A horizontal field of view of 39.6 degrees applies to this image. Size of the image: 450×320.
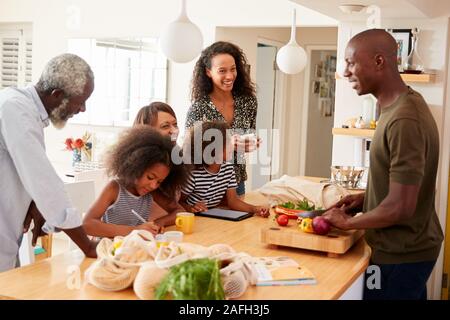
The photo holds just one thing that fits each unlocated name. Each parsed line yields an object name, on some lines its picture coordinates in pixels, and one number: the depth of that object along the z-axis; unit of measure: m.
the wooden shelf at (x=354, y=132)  4.09
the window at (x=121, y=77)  6.09
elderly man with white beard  1.95
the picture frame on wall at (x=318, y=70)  7.63
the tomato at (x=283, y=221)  2.38
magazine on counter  1.87
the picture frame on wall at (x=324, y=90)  7.81
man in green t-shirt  1.99
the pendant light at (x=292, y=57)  3.70
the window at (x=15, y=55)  6.86
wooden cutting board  2.19
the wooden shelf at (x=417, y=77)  3.91
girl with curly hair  2.38
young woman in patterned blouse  3.46
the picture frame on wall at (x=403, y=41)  4.02
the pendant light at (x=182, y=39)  2.60
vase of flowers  5.80
